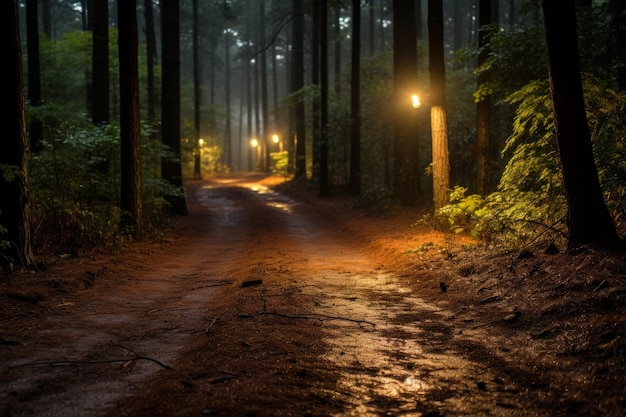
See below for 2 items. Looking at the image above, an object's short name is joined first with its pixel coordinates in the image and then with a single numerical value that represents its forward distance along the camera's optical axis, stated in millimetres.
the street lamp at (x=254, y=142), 52219
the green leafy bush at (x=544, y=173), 7895
